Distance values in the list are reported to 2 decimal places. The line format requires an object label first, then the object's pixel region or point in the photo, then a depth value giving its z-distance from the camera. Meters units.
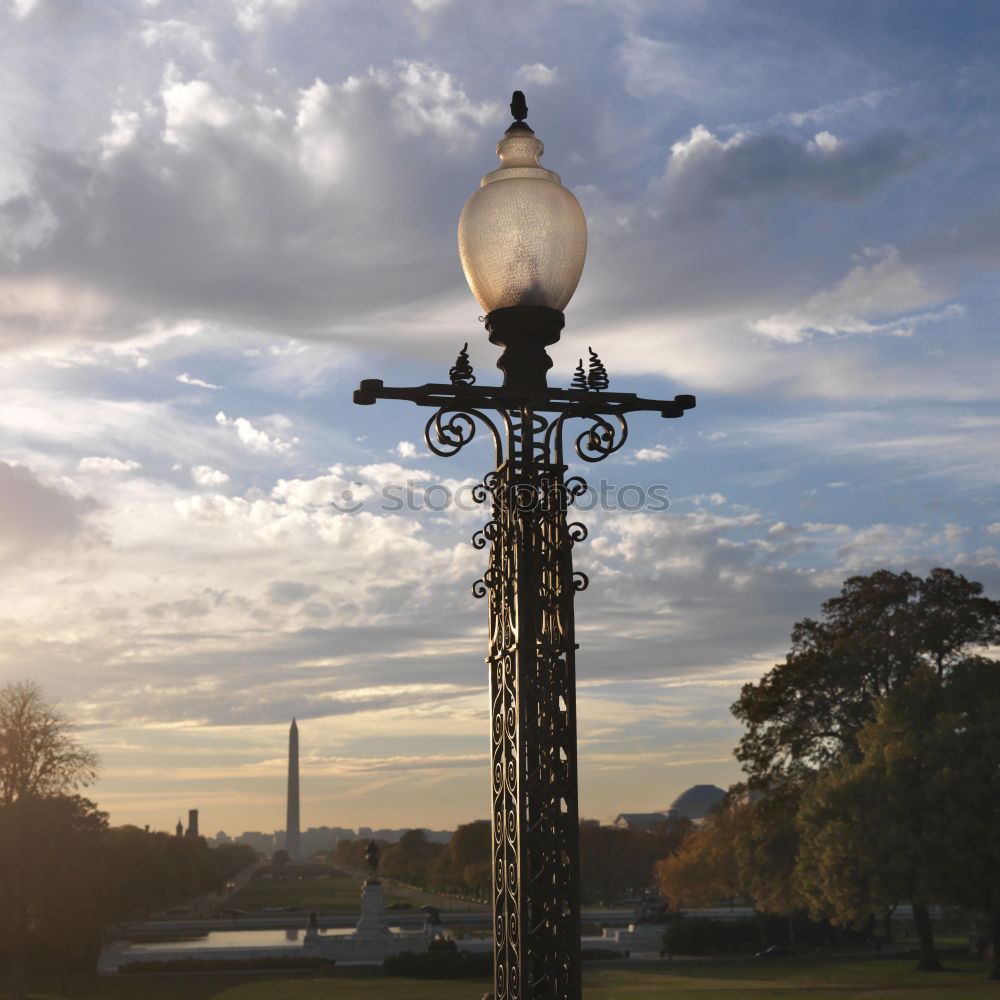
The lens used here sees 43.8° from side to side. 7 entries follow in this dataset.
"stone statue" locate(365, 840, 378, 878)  58.84
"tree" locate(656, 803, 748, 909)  47.84
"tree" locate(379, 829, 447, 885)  132.88
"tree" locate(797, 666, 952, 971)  33.44
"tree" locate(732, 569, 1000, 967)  39.62
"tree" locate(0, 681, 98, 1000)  38.25
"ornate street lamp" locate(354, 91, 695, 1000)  4.49
